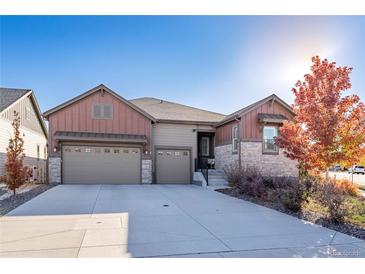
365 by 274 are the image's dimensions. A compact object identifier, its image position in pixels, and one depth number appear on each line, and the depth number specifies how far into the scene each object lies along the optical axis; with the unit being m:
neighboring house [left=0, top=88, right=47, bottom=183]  16.95
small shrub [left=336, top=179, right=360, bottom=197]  13.88
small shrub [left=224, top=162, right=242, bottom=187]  12.93
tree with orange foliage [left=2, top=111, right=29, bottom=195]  10.75
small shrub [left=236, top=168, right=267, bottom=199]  11.22
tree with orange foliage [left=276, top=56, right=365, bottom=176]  10.84
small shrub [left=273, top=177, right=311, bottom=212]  8.60
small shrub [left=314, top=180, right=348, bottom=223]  7.16
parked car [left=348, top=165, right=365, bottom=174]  40.81
